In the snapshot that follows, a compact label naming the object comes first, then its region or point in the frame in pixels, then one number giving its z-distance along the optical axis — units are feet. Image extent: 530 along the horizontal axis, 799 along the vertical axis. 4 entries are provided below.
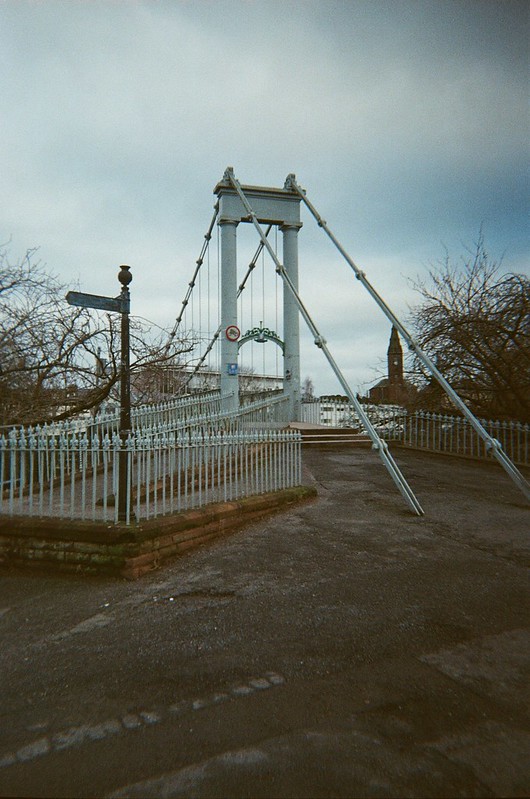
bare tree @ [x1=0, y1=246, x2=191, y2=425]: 31.86
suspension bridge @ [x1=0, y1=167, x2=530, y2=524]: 18.54
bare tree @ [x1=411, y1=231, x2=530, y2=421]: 37.73
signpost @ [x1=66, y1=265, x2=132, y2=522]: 17.28
